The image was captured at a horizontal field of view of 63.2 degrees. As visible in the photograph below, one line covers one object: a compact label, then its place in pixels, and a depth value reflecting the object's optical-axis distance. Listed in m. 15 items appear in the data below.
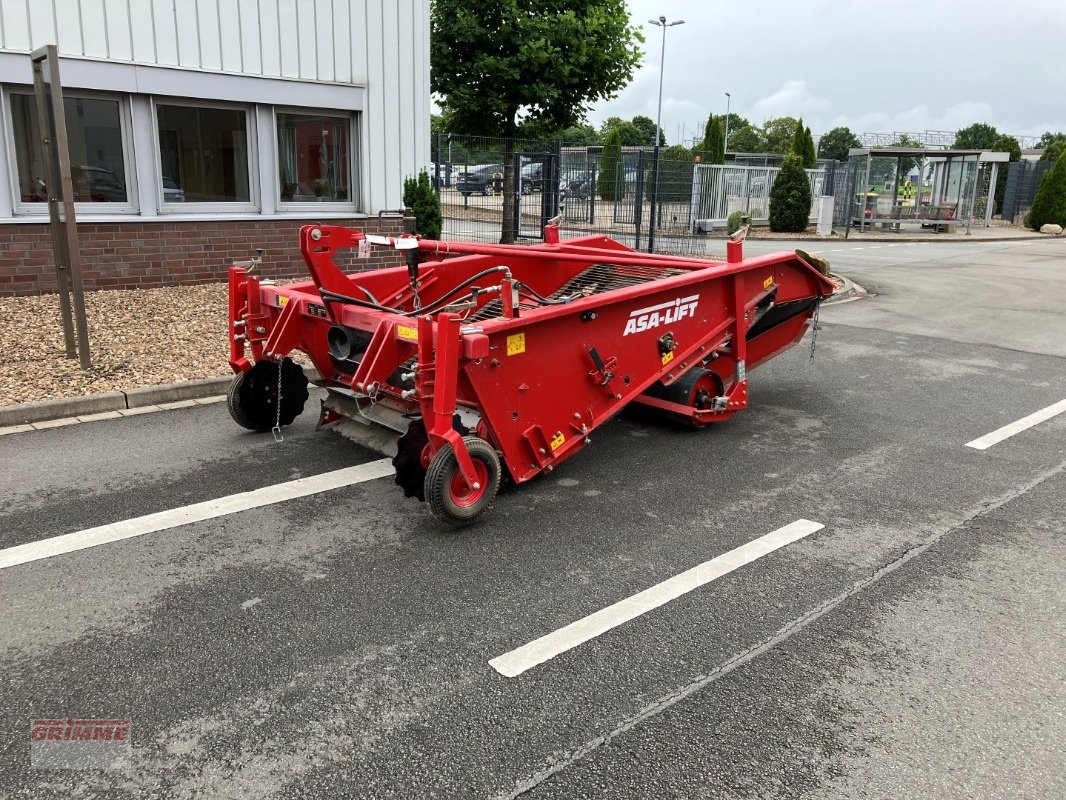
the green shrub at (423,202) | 12.37
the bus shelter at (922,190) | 26.62
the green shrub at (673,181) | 16.83
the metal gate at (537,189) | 15.34
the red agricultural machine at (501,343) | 4.23
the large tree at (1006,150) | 33.26
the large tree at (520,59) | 14.77
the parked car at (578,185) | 15.81
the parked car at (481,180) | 15.18
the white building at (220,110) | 9.54
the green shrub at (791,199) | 24.67
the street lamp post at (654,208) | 16.05
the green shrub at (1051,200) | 28.92
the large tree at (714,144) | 30.50
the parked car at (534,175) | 15.41
